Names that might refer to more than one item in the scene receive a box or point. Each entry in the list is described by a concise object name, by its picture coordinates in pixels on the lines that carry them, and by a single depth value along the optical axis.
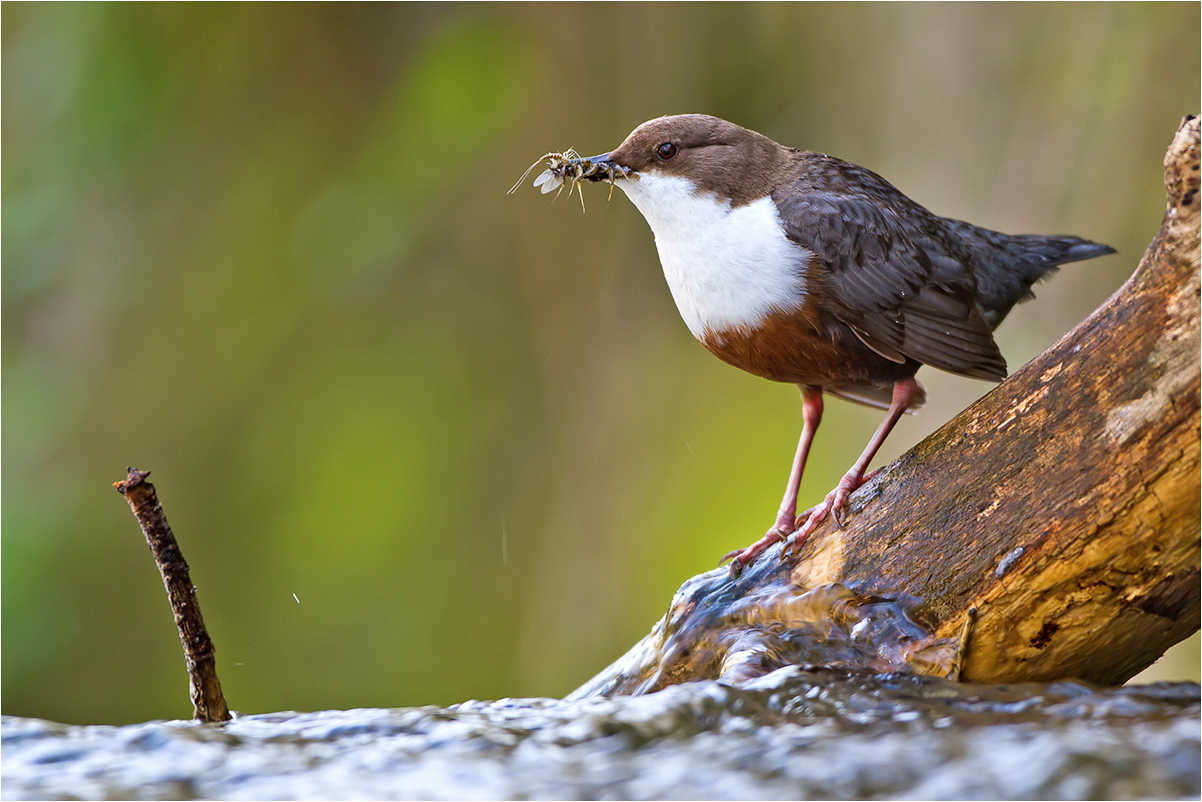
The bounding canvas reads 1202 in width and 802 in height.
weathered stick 4.34
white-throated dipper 4.42
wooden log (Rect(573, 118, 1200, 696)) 4.35
